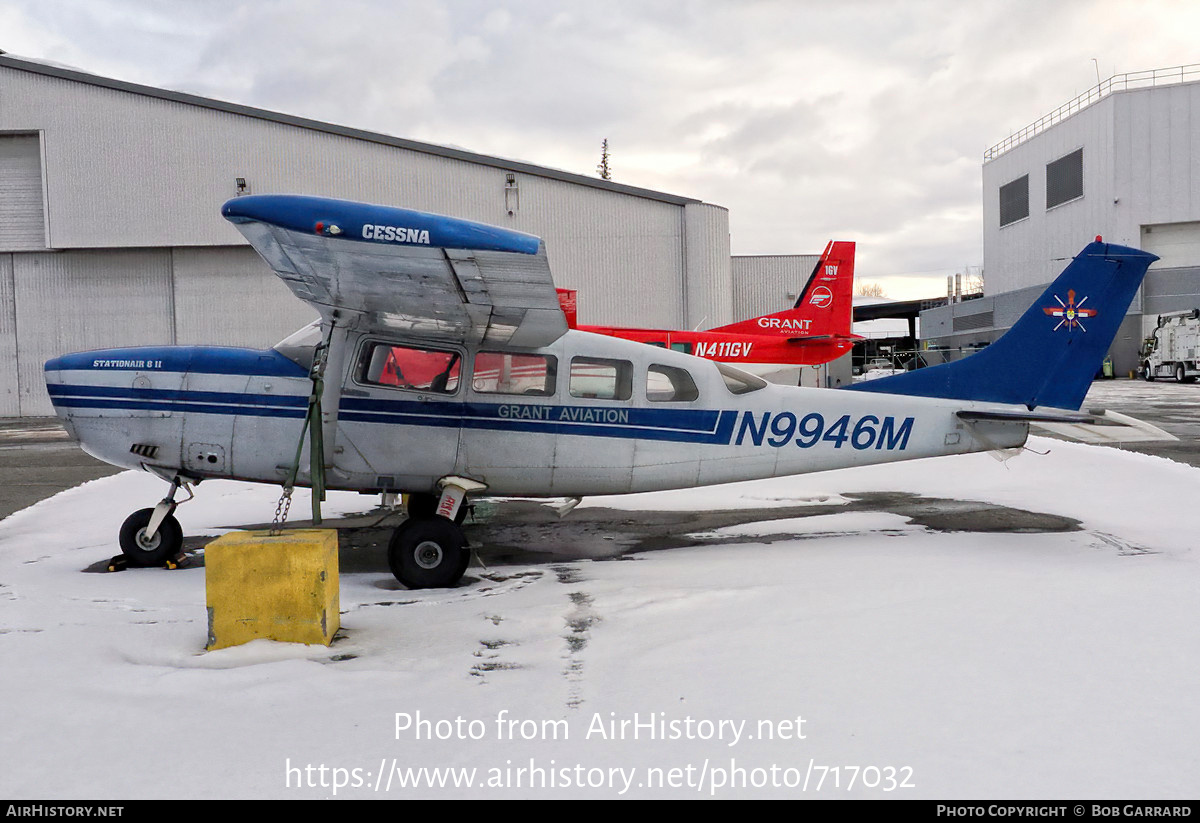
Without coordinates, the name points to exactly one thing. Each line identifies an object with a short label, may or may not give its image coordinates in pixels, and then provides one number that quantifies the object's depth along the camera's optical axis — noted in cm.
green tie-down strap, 561
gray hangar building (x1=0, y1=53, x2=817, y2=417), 2503
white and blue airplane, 577
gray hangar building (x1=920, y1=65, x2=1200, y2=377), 4372
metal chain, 535
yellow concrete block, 420
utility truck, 3503
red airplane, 1848
